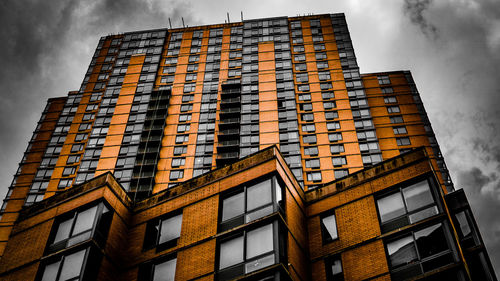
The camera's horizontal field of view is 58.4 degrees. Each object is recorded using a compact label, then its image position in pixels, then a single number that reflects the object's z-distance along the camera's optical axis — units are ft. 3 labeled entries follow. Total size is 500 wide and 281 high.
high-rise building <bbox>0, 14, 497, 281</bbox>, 60.13
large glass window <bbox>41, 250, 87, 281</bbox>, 61.46
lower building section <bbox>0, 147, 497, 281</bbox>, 57.72
